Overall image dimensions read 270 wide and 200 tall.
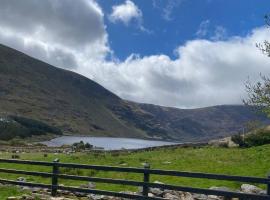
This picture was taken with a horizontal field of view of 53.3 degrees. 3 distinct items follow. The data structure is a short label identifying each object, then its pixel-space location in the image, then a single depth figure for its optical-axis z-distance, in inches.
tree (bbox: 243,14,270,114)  743.3
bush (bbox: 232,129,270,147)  1196.8
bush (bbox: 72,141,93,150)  2325.5
